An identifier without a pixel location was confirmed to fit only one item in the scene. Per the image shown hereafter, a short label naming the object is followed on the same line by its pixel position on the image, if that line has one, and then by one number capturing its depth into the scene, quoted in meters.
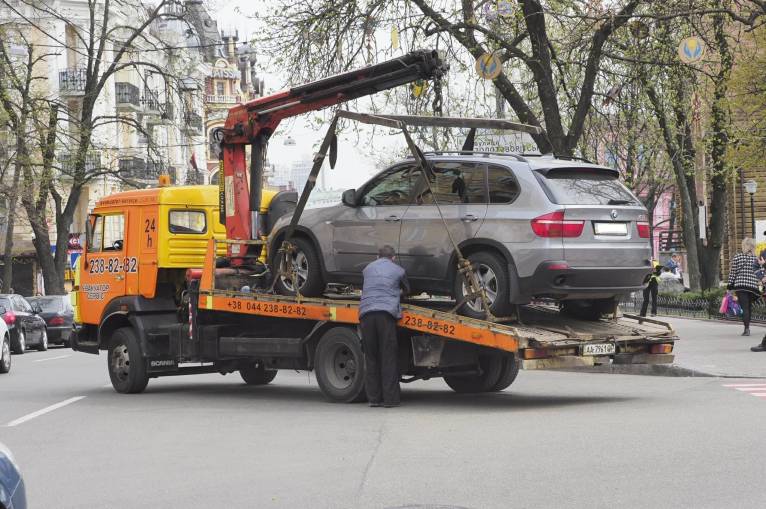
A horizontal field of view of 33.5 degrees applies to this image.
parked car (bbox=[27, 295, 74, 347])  35.62
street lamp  38.42
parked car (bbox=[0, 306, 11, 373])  22.58
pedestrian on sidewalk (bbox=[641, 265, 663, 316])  34.10
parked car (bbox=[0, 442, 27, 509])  5.16
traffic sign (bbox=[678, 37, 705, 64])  19.12
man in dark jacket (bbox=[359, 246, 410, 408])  13.37
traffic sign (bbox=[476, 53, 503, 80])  19.42
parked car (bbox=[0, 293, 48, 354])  30.98
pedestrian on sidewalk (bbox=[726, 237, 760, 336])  22.20
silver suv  12.80
